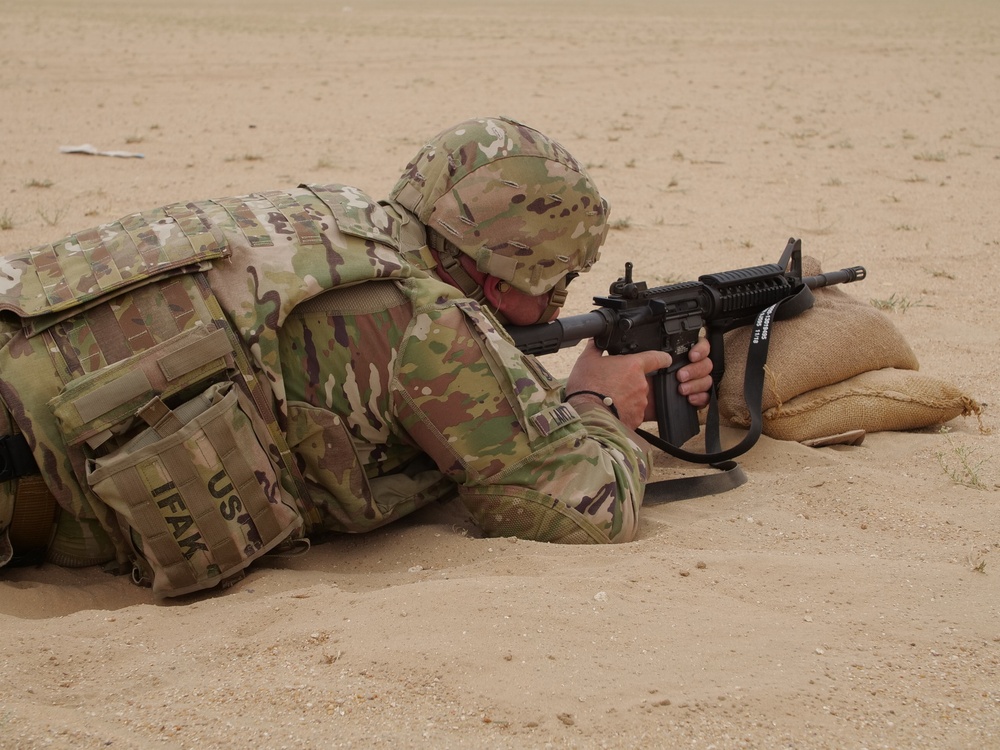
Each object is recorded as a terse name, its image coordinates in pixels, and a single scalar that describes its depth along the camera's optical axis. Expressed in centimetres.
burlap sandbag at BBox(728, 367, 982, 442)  442
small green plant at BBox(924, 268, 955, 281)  691
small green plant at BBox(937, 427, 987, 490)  377
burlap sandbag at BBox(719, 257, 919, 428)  443
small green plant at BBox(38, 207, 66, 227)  741
